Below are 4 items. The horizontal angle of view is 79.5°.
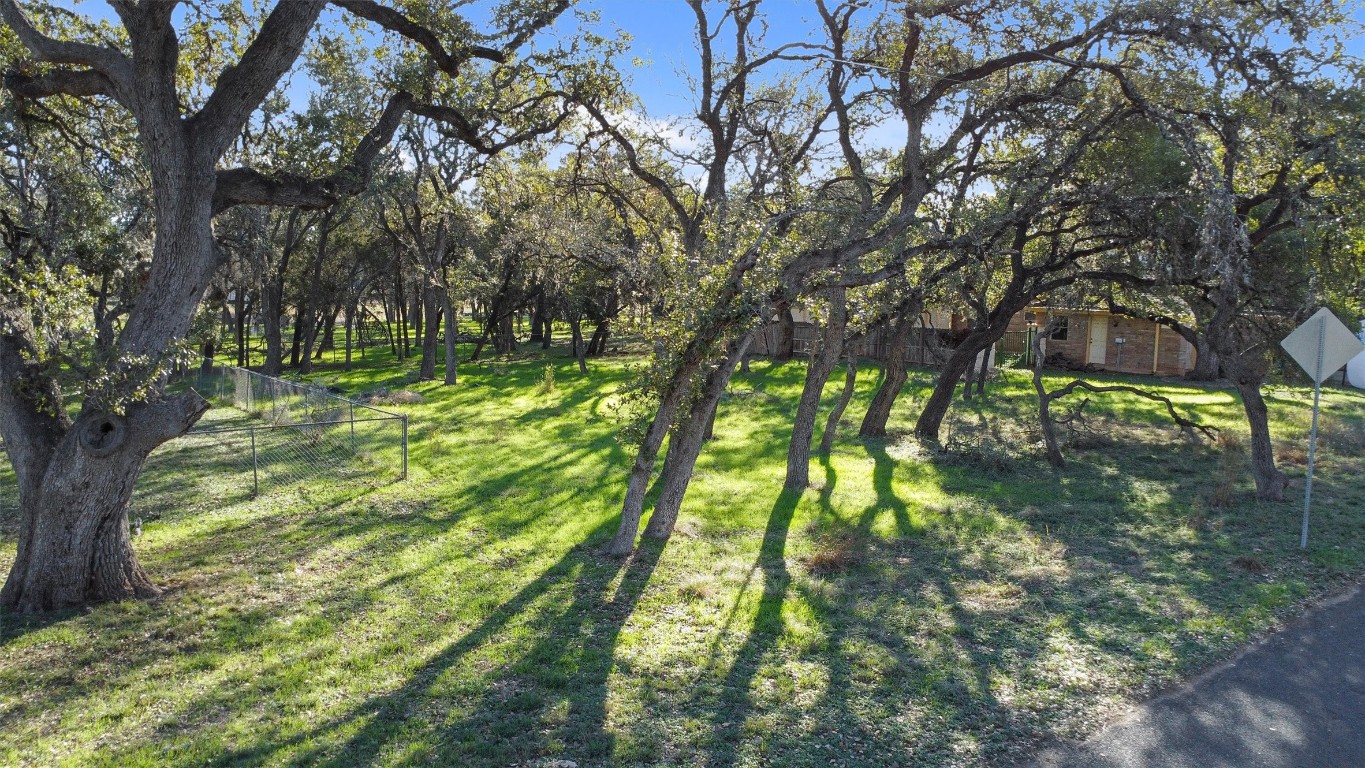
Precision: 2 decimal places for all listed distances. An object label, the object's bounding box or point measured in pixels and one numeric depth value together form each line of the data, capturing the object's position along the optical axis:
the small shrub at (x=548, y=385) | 25.78
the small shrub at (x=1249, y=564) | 9.23
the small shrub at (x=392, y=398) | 23.17
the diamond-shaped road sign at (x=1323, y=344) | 10.05
